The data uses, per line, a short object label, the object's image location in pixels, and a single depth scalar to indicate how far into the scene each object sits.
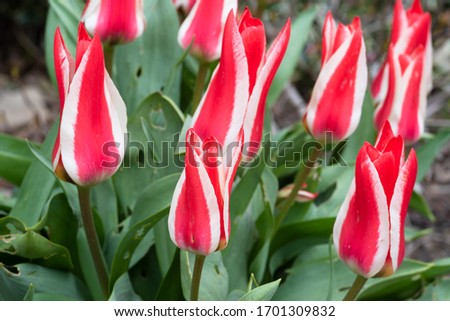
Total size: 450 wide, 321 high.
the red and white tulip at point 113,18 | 0.94
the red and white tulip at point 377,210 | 0.84
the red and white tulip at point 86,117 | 0.84
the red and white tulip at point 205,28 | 0.95
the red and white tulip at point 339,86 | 0.90
